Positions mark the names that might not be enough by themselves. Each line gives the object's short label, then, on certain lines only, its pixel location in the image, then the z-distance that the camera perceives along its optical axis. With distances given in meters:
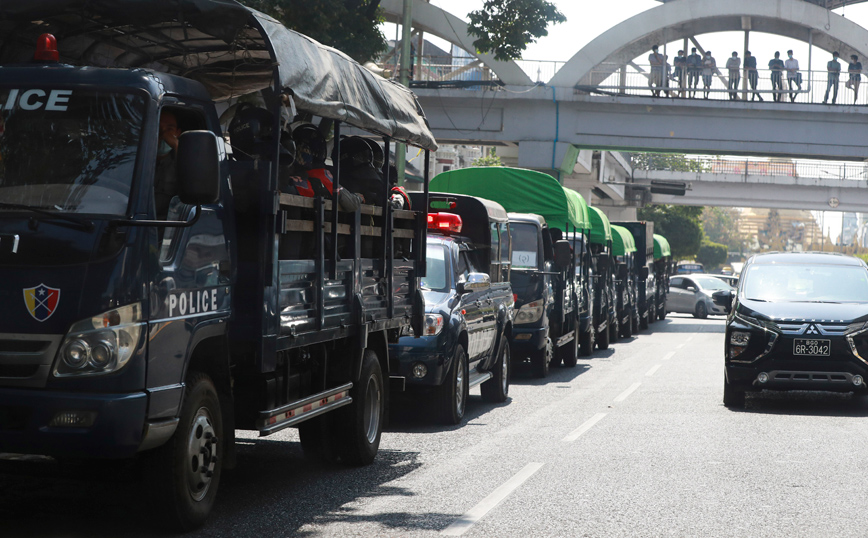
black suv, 11.69
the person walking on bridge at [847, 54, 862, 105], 30.67
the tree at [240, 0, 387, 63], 18.23
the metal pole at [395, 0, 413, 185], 21.00
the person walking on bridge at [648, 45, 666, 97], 31.33
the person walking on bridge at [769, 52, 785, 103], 31.20
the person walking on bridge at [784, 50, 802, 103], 31.03
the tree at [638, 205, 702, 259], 92.75
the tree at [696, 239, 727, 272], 132.75
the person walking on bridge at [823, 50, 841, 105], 30.72
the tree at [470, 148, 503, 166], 56.70
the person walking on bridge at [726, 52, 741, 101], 31.21
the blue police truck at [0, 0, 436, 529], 5.15
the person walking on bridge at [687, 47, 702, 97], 31.59
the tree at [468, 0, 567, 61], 22.84
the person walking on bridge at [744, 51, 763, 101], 31.31
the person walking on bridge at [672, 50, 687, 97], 31.69
